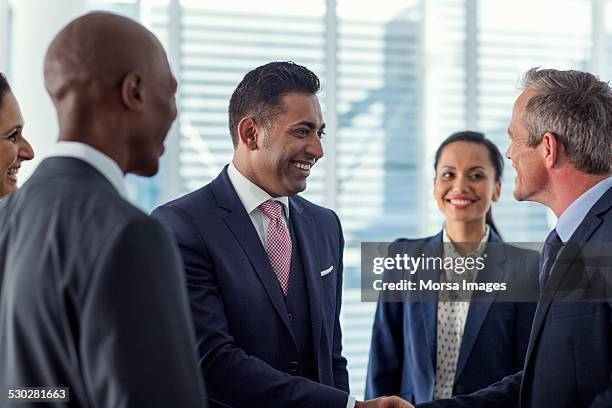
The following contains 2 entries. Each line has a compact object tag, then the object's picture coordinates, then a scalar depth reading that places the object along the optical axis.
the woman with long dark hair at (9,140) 2.20
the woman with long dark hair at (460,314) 2.60
